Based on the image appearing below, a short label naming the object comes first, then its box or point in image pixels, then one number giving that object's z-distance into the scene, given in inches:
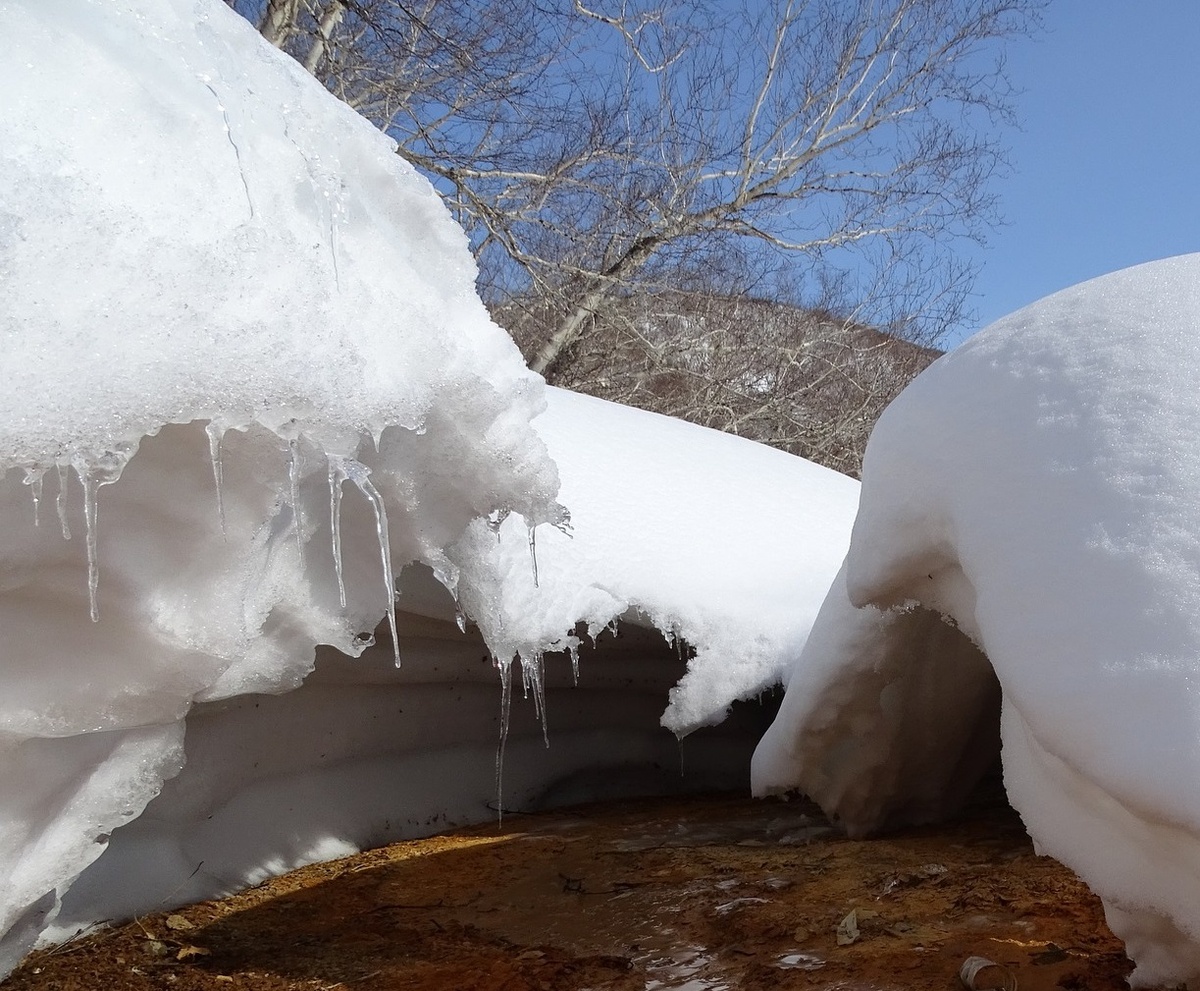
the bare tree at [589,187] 253.0
